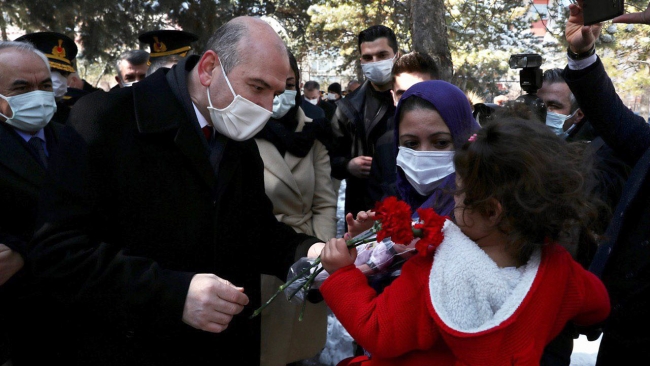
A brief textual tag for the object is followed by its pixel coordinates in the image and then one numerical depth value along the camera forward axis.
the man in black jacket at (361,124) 3.96
